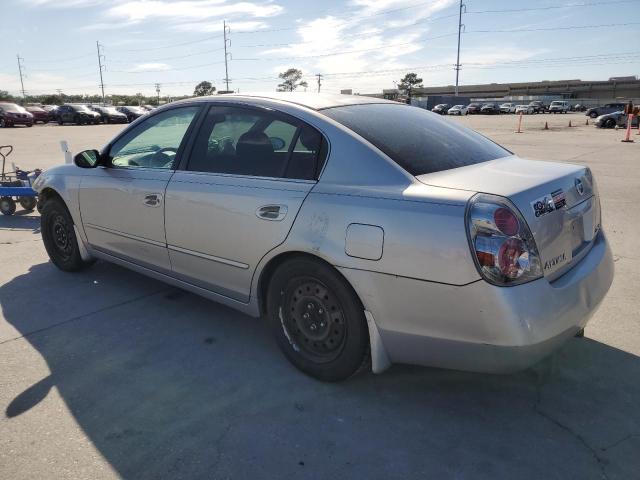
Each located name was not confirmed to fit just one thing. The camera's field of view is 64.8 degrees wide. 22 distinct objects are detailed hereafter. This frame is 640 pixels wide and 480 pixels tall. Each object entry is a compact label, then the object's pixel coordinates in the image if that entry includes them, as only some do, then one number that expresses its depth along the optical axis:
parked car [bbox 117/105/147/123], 39.91
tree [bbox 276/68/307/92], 111.00
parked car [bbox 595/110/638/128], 27.72
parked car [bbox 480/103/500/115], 63.19
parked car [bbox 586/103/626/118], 42.00
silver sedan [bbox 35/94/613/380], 2.26
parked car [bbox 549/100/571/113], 62.22
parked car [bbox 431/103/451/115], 65.61
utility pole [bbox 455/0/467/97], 84.11
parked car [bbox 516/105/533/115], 60.80
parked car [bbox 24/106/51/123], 36.38
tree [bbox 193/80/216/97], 97.51
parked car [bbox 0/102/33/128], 31.61
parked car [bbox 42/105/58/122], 37.31
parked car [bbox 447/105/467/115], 64.69
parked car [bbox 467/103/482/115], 64.76
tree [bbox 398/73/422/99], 116.81
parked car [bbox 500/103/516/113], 65.93
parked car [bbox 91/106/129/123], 37.28
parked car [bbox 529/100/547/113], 60.54
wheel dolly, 6.92
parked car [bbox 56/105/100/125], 35.84
